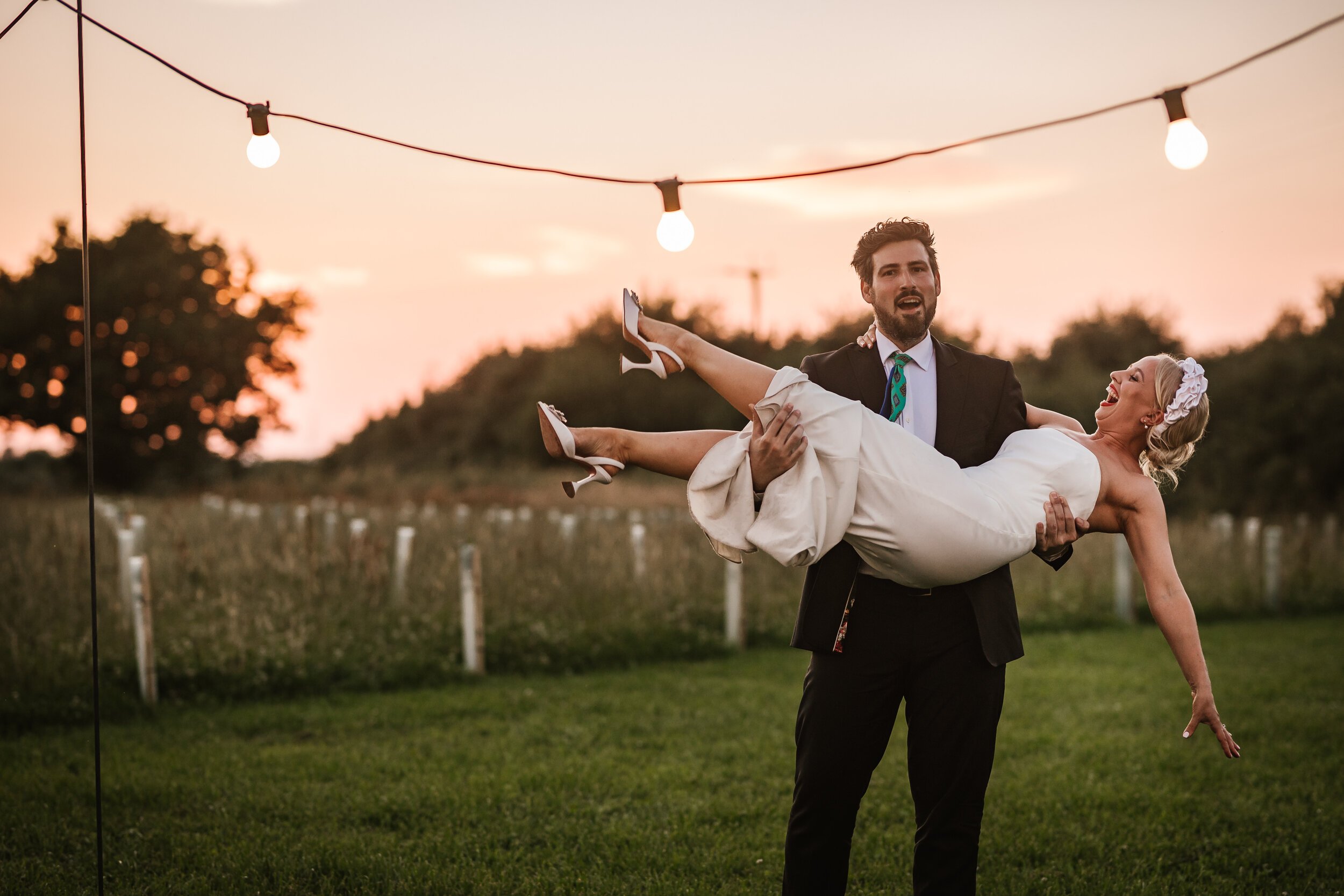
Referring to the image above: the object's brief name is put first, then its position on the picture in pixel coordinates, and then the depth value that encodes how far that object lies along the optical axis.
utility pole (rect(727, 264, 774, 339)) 35.53
